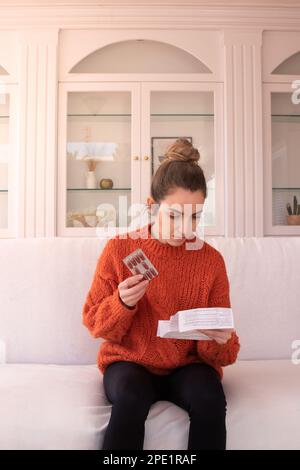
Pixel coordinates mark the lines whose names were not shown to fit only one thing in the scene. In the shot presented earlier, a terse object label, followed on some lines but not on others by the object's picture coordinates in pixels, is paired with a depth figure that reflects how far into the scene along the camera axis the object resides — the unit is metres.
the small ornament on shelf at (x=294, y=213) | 2.87
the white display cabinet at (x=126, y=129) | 2.81
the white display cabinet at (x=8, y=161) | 2.80
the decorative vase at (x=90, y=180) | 2.92
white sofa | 1.11
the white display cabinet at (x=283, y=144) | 2.82
